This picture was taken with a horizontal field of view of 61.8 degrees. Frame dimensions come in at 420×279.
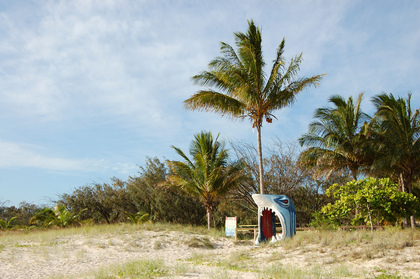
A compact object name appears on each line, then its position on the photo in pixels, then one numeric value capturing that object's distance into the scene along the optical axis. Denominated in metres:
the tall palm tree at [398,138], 17.39
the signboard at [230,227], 17.17
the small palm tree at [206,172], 19.81
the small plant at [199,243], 15.12
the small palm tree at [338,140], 18.34
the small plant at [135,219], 20.00
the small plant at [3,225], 22.61
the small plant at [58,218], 20.22
